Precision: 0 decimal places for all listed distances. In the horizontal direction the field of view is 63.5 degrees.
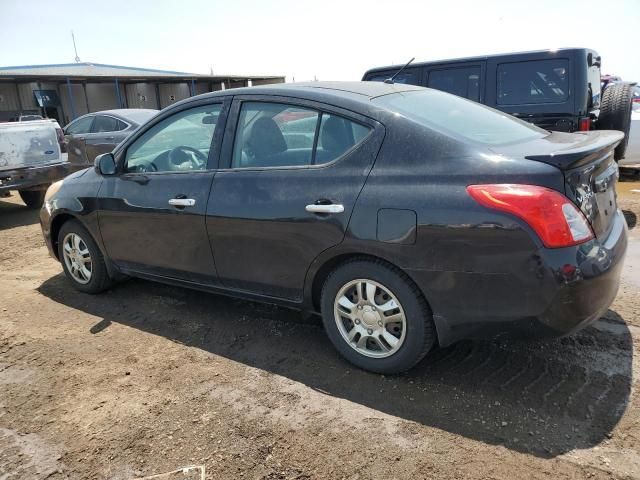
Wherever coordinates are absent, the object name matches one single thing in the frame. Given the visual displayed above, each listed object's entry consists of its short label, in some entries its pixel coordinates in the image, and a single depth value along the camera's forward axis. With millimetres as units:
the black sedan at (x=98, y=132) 10039
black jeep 6547
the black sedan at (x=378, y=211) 2475
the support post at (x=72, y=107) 27672
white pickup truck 7848
